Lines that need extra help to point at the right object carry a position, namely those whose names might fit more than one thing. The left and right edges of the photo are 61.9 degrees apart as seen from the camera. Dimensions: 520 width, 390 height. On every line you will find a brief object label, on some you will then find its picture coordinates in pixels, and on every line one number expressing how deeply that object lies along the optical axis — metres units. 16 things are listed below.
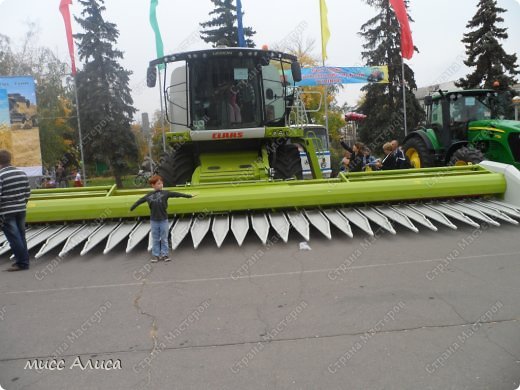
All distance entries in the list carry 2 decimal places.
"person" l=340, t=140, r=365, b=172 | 8.61
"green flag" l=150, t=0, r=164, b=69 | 16.53
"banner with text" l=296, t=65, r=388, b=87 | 19.25
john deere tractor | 9.10
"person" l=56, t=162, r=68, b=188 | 20.75
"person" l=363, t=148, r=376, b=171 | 8.45
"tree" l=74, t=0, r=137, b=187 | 25.58
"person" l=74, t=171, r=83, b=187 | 21.61
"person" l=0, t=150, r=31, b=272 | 5.12
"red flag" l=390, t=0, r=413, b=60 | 16.97
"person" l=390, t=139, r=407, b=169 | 7.80
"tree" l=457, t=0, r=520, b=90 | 26.77
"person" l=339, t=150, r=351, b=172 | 9.18
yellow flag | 16.89
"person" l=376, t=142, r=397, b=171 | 7.82
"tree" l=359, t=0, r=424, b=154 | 28.91
